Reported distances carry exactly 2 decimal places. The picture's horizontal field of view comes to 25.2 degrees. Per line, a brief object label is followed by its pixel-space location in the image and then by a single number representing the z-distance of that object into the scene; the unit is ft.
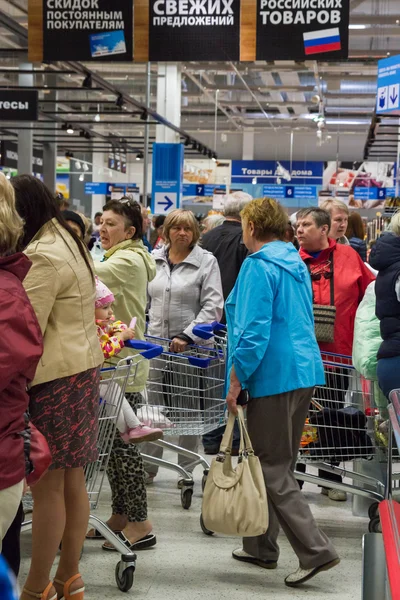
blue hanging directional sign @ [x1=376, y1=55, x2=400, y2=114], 34.12
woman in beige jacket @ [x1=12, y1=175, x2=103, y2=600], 10.34
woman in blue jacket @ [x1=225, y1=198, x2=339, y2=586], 12.78
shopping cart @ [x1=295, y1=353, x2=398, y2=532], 14.93
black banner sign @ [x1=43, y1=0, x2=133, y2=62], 26.76
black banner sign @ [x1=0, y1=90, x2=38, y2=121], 34.63
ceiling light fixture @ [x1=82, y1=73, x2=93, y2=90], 35.40
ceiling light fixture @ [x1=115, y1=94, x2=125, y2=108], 39.45
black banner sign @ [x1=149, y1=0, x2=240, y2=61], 26.12
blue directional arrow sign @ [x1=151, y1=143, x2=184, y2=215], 56.70
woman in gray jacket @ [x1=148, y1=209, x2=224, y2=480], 18.16
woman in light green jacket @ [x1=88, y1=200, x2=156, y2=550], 14.24
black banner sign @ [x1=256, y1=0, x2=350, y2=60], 25.55
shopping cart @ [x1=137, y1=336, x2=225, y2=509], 15.25
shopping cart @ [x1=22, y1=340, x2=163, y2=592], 12.54
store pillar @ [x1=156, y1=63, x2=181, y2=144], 60.90
